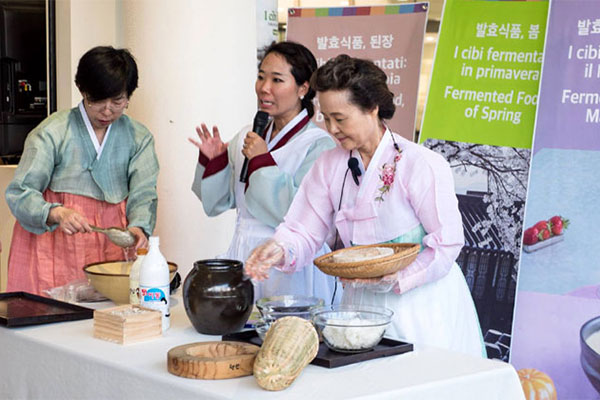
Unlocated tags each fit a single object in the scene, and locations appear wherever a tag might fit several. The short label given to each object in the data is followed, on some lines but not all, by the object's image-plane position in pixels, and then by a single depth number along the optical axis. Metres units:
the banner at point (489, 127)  3.43
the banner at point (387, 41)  3.80
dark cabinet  4.45
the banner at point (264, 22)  3.93
